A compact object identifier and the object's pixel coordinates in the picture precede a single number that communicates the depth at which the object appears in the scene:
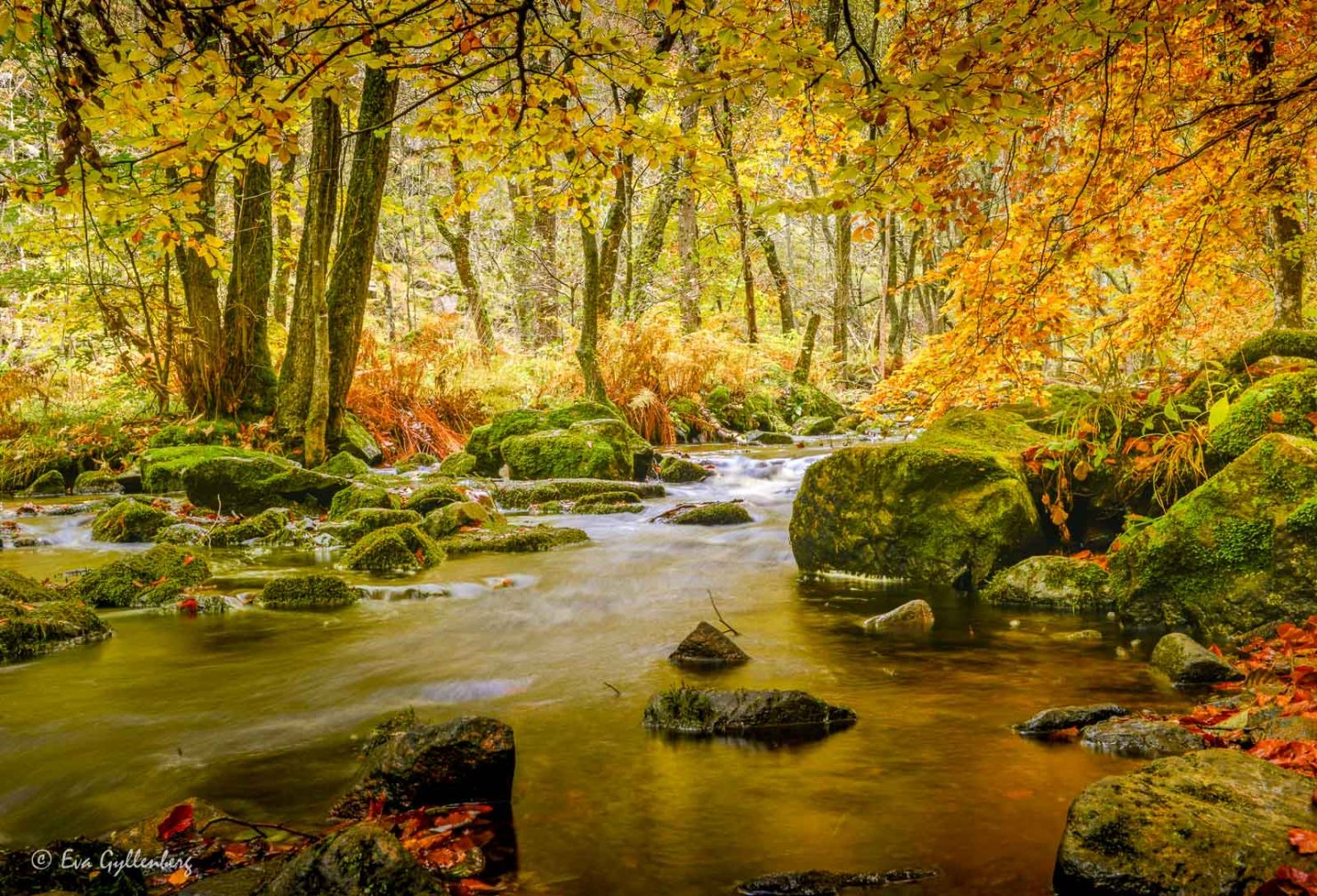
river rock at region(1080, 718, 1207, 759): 3.32
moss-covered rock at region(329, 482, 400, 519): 9.56
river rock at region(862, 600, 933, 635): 5.51
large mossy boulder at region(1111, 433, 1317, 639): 4.62
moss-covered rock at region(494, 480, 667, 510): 11.15
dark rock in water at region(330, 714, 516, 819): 3.03
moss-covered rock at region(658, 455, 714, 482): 12.77
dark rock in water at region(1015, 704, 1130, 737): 3.65
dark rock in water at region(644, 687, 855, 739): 3.73
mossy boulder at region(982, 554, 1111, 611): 5.83
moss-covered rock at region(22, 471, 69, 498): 11.45
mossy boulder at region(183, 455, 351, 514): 9.67
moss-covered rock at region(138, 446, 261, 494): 10.44
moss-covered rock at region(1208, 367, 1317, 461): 5.80
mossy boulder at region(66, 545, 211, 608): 6.16
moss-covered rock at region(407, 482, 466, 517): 9.81
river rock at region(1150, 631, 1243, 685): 4.15
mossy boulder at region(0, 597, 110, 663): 4.89
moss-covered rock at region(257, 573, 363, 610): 6.31
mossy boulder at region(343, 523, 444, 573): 7.54
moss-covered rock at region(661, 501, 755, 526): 9.71
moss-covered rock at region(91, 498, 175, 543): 8.63
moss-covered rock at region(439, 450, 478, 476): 12.72
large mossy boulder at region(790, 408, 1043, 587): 6.51
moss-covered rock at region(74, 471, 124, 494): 11.37
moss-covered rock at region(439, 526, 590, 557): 8.48
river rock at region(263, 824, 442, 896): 2.15
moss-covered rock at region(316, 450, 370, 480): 11.33
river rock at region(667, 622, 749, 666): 4.96
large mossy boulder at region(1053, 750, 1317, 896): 2.20
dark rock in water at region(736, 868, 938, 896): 2.48
